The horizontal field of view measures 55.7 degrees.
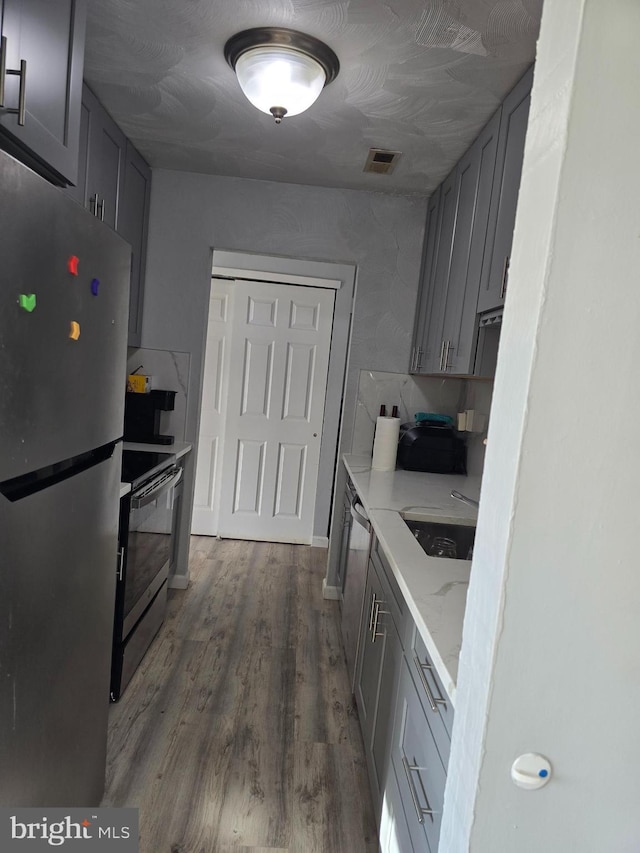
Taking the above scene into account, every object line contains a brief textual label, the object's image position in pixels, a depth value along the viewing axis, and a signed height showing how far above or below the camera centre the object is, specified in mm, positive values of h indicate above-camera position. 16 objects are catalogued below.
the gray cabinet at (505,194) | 1983 +689
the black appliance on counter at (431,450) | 3363 -353
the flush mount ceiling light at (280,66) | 1915 +993
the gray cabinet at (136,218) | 3015 +718
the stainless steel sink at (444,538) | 2342 -589
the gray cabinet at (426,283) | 3297 +570
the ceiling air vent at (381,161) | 2826 +1061
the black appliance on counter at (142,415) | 3316 -315
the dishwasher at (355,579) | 2477 -877
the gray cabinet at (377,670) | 1746 -942
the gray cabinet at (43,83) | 1259 +607
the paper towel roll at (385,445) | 3295 -341
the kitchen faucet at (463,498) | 2664 -488
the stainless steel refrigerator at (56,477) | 1089 -279
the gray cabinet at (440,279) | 2938 +546
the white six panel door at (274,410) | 4551 -296
